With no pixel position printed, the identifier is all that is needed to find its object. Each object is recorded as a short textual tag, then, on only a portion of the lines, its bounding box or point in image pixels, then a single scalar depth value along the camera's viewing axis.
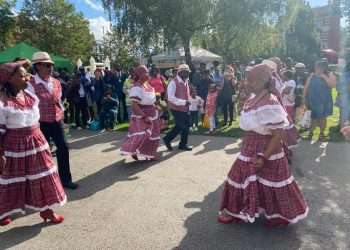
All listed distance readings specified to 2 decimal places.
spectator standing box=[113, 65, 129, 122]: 13.86
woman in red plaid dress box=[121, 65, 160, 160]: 7.47
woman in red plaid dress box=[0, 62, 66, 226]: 4.48
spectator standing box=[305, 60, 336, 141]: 9.38
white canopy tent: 24.34
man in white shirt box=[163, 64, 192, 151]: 8.50
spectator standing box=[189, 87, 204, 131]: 11.74
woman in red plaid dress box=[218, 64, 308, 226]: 4.19
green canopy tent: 19.68
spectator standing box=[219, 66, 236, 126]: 11.98
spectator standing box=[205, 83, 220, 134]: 11.38
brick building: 65.75
